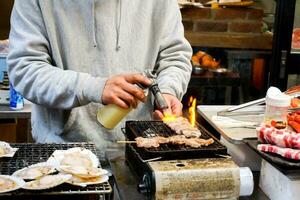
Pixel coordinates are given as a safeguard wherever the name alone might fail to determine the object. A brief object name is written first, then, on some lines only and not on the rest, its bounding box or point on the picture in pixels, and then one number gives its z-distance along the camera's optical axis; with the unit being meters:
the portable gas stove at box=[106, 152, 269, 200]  1.27
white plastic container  1.58
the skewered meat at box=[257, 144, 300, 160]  1.31
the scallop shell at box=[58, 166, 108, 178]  1.22
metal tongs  1.91
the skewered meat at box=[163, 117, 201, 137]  1.48
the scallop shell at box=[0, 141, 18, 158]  1.39
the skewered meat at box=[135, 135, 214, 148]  1.38
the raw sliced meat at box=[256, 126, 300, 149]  1.37
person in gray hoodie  1.62
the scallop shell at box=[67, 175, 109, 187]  1.19
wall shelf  3.89
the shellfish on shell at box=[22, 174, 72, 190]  1.16
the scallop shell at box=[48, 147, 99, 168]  1.31
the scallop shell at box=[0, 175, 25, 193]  1.14
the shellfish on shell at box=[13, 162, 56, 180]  1.23
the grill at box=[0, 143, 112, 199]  1.16
